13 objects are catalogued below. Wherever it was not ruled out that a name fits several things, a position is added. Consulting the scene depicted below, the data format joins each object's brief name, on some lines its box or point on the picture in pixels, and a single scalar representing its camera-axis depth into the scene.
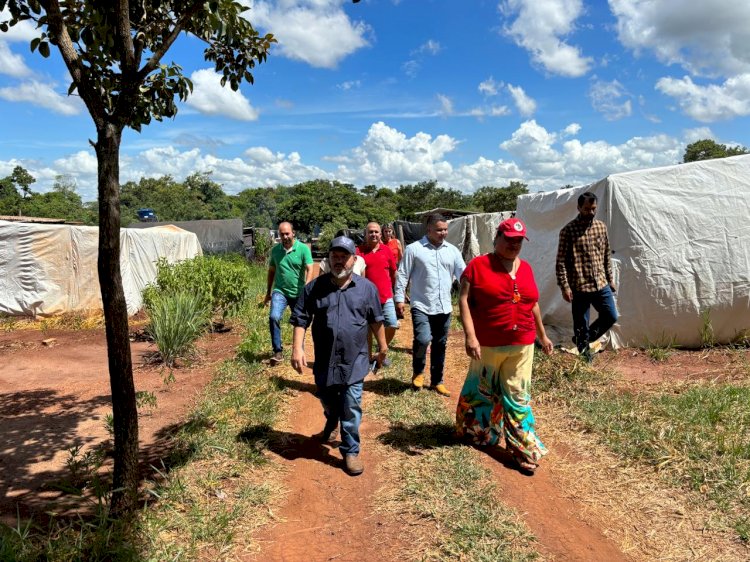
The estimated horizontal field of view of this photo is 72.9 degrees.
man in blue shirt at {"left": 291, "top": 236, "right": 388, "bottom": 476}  3.47
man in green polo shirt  5.89
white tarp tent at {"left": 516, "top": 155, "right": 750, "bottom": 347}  5.93
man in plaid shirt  5.23
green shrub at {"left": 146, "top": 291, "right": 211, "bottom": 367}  6.51
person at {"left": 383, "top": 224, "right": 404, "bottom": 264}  7.87
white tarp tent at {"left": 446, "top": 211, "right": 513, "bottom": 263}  11.68
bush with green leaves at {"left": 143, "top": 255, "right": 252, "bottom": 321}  8.83
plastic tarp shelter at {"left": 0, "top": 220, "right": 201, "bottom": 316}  10.52
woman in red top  3.38
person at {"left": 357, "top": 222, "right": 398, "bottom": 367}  5.68
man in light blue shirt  4.84
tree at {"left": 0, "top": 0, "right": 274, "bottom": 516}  2.46
